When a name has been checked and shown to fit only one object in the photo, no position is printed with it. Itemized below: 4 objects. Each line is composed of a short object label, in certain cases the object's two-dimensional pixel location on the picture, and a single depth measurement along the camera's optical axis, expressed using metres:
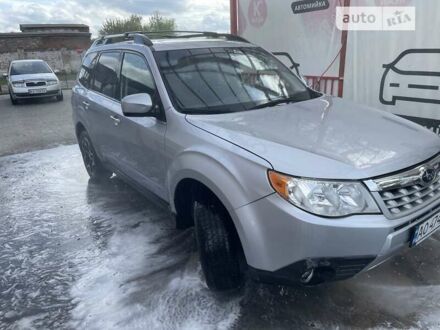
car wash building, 4.72
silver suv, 2.10
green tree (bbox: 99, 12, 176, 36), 43.22
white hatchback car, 13.23
